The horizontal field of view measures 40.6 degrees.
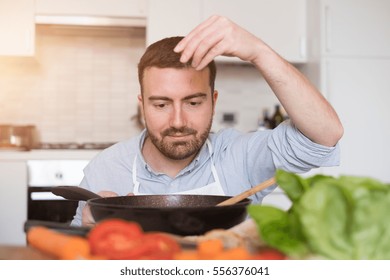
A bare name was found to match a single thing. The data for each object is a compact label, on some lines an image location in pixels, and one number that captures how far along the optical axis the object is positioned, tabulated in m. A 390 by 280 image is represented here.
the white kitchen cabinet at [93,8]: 2.42
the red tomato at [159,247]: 0.40
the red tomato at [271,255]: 0.42
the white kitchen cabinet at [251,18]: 2.42
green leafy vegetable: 0.38
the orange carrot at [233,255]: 0.39
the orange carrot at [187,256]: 0.41
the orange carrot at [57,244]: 0.40
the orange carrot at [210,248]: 0.40
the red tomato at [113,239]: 0.41
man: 0.92
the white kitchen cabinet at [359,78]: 2.35
